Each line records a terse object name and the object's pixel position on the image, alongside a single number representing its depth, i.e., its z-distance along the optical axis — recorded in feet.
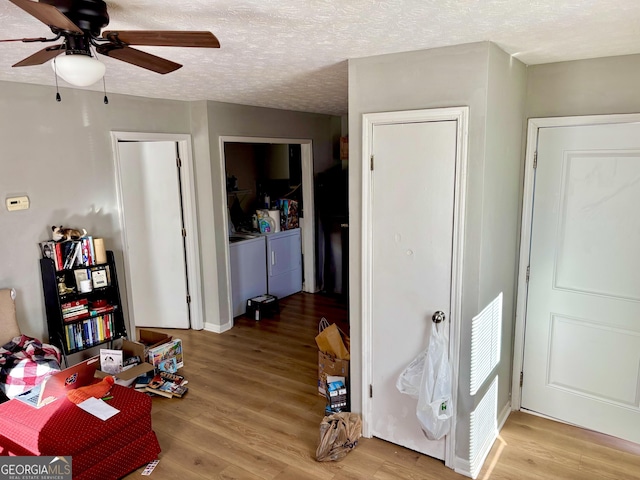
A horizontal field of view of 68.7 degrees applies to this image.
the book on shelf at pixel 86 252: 11.62
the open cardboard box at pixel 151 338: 12.96
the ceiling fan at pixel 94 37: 5.21
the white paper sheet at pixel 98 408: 8.39
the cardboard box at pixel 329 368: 10.48
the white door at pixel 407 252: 8.14
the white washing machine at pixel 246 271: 16.79
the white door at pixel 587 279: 8.95
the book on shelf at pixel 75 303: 11.28
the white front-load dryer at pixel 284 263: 18.47
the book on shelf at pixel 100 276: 11.78
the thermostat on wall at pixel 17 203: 10.76
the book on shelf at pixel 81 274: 11.49
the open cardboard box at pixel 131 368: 11.19
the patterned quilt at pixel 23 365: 9.58
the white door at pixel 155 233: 14.85
